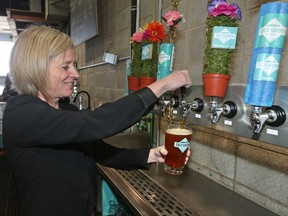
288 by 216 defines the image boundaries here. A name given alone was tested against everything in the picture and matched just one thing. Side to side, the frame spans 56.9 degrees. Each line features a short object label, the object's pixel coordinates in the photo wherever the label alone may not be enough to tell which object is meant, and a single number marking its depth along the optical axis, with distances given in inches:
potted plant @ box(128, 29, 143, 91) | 60.8
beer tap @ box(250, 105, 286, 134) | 34.2
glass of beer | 38.5
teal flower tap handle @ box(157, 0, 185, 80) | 49.2
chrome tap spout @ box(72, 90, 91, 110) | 126.5
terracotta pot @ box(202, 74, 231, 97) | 38.9
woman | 30.9
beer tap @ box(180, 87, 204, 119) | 47.6
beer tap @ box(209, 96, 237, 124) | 40.8
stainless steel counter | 43.2
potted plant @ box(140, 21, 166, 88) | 56.3
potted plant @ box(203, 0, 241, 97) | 37.6
